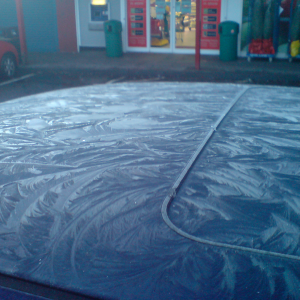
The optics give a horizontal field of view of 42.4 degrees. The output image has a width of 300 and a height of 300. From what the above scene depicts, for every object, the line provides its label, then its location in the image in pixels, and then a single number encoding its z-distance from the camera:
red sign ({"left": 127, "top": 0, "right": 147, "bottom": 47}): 14.30
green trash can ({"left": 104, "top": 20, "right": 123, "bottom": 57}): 13.59
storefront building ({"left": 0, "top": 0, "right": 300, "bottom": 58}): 13.38
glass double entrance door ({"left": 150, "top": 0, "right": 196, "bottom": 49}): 13.98
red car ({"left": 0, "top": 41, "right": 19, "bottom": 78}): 10.05
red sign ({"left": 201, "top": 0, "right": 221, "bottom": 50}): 13.42
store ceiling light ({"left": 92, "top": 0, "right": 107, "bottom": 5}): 14.60
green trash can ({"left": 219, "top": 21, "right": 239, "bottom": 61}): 12.25
